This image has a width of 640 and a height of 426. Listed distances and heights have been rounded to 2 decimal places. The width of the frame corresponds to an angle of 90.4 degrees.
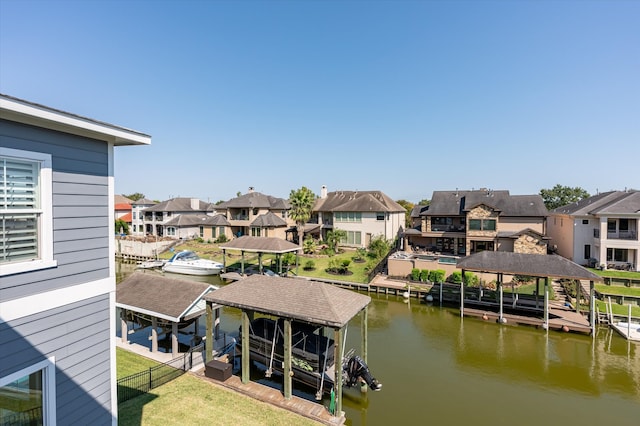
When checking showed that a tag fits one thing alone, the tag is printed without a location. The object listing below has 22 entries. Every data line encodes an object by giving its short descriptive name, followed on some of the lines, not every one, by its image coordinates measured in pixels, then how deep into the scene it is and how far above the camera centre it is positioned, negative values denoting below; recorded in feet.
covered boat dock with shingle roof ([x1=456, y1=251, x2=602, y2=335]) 60.23 -11.66
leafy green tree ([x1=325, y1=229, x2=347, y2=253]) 125.39 -11.21
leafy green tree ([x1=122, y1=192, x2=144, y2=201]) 359.46 +18.63
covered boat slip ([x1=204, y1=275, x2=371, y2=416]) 33.04 -10.76
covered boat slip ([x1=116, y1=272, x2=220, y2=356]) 42.37 -12.46
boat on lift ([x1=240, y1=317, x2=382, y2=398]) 37.37 -18.03
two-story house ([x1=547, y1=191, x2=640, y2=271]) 89.20 -6.49
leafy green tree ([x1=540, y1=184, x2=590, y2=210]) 196.67 +9.63
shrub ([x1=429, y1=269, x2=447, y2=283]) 85.56 -17.45
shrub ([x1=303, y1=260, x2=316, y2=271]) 103.37 -17.85
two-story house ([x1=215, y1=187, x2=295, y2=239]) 140.26 -1.60
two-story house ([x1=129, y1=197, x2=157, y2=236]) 188.55 -1.68
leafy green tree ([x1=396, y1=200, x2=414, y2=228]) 246.88 +5.63
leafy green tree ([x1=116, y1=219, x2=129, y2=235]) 192.95 -8.99
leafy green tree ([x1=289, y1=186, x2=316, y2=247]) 133.69 +2.34
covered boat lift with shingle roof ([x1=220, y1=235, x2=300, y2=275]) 88.53 -9.86
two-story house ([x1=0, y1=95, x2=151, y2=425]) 14.56 -2.76
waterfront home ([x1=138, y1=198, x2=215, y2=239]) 166.40 -2.68
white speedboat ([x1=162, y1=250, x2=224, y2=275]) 105.91 -18.21
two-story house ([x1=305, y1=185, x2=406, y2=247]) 132.16 -2.46
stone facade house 105.08 -4.61
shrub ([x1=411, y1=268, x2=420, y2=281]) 88.99 -17.71
